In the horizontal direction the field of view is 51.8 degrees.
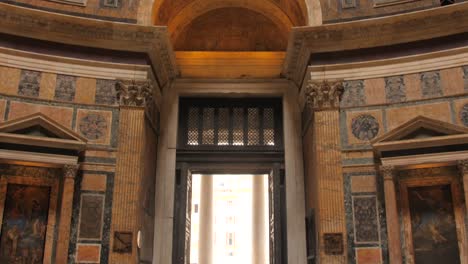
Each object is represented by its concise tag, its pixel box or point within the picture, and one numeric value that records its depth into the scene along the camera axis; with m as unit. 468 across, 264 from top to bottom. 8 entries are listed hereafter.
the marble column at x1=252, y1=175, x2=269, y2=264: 23.36
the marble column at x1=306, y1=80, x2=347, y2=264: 10.07
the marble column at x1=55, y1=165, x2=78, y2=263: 9.81
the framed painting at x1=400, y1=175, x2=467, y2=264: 9.71
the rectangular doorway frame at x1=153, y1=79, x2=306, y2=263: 12.55
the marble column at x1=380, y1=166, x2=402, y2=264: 9.78
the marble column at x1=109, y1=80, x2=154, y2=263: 10.19
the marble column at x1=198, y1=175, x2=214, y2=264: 24.10
